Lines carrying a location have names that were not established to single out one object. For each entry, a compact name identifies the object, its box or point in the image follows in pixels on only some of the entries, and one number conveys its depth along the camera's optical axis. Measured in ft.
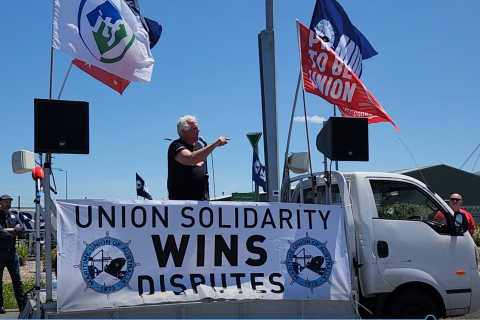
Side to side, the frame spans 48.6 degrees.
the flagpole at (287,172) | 23.77
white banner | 15.80
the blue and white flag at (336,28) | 29.72
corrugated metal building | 131.13
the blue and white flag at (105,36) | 18.85
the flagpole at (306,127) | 20.45
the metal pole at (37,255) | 15.80
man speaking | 18.57
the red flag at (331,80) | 22.61
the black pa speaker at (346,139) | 19.86
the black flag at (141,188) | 67.76
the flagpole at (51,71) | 17.36
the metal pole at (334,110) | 25.87
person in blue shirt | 26.76
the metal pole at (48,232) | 15.89
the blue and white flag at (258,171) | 54.52
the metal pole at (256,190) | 47.77
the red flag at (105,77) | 20.36
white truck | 18.48
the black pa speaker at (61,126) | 16.35
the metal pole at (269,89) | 29.53
